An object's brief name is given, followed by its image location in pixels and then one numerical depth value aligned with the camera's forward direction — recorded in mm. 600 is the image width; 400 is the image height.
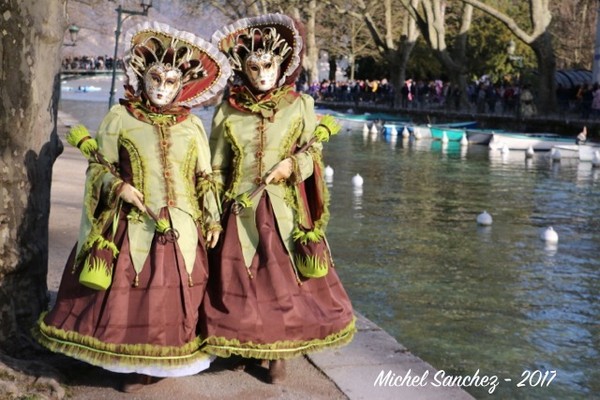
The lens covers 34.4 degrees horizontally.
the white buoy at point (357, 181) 17666
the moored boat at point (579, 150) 23922
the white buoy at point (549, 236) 12172
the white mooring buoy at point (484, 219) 13453
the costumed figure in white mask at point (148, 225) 4586
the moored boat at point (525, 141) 26375
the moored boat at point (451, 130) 30281
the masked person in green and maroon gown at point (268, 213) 4816
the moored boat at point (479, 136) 28500
